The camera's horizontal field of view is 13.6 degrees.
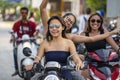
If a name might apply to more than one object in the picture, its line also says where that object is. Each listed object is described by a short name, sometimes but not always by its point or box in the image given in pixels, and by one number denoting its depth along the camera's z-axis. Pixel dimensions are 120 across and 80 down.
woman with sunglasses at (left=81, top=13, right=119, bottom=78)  7.69
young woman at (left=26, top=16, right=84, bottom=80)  6.52
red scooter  6.97
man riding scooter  11.83
